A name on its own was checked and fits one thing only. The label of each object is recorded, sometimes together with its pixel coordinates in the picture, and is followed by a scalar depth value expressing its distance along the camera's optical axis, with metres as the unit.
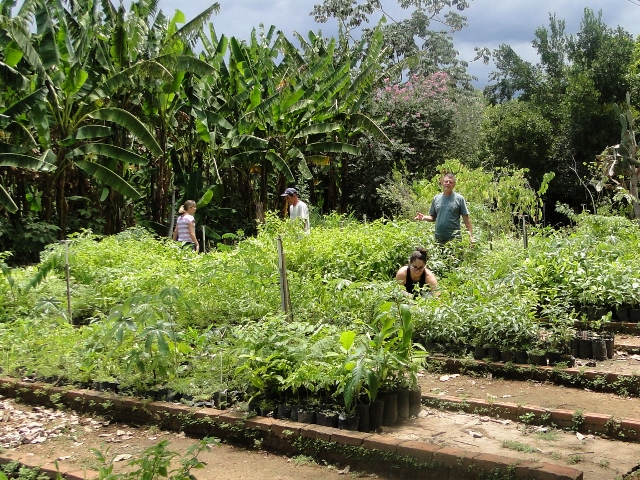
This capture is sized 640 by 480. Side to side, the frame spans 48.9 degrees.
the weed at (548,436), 4.83
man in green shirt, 9.36
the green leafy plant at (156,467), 3.44
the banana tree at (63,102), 12.80
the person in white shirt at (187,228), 11.59
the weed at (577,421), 5.03
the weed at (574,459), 4.41
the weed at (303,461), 4.72
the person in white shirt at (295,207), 11.64
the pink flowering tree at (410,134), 21.44
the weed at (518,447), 4.57
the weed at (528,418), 5.20
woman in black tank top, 7.72
